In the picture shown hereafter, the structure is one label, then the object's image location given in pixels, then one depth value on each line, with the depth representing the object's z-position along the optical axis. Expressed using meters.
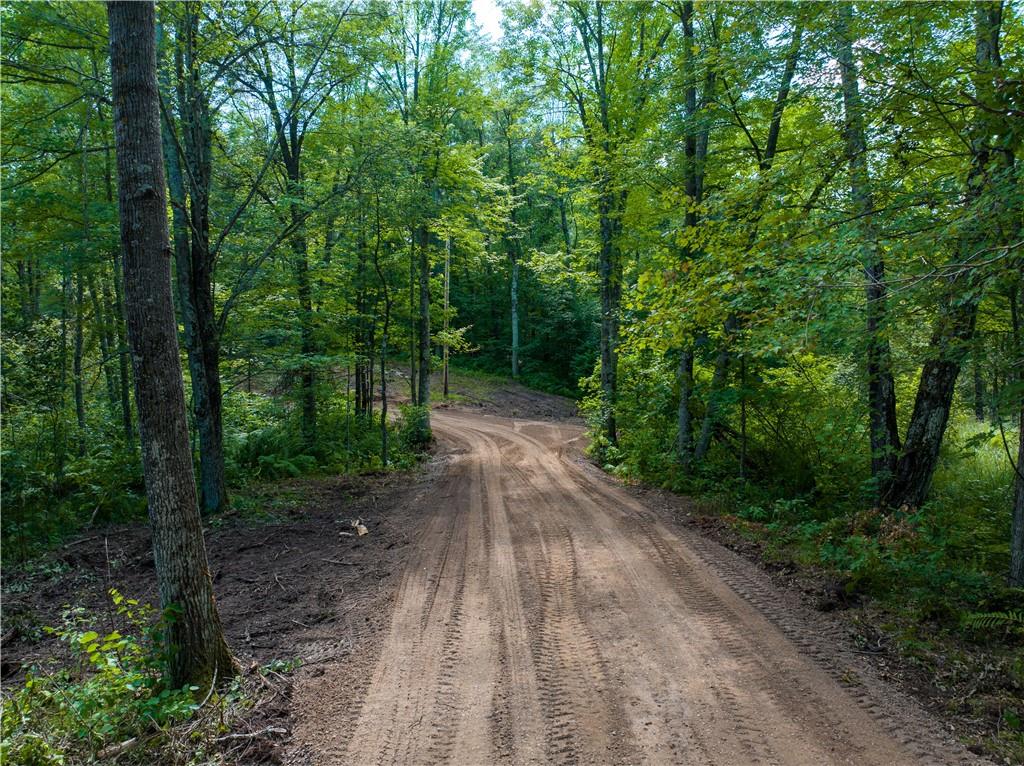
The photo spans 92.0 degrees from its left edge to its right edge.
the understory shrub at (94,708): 3.23
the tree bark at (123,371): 10.88
